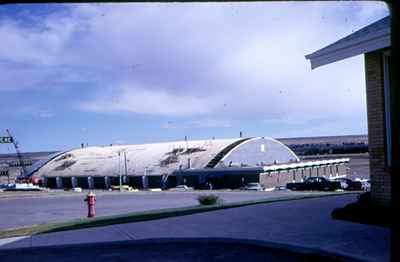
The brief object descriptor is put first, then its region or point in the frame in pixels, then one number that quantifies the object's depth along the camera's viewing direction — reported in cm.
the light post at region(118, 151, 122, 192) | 7719
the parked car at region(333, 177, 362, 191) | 4375
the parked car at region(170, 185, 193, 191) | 6328
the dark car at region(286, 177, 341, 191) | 4409
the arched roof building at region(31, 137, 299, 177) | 7438
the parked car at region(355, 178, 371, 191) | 4519
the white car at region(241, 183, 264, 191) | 5500
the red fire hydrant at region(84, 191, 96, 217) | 1816
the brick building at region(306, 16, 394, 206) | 1046
